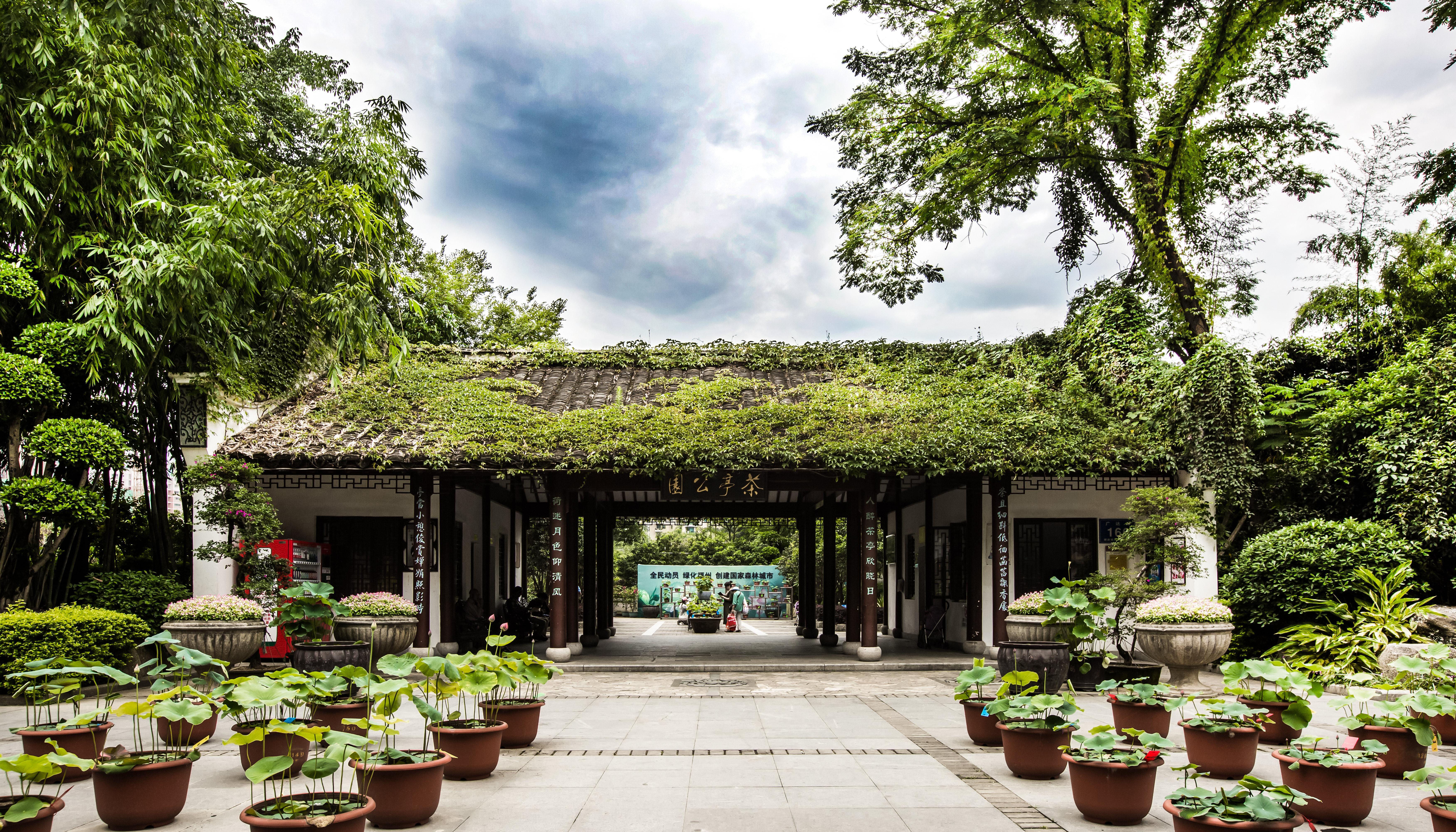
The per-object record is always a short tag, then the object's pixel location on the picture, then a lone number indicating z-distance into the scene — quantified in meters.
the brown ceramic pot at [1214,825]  3.36
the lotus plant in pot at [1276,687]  4.79
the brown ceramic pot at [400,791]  4.17
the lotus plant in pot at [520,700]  5.60
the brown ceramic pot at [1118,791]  4.29
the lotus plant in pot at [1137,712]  5.78
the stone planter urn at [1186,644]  8.74
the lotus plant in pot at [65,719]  4.68
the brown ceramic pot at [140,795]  4.21
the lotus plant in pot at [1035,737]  5.12
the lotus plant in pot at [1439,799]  3.36
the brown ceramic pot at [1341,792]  4.25
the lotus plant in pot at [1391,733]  5.00
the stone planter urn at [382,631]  9.05
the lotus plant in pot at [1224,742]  5.09
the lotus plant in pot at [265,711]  4.06
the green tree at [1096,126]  13.34
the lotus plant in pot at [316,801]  3.35
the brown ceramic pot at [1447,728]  6.14
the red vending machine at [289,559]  10.62
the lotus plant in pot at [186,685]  4.54
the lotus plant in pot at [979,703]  5.56
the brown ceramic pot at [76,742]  4.89
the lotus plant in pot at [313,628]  7.19
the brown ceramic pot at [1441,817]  3.34
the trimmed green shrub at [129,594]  9.66
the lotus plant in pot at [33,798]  3.33
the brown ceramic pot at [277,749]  5.13
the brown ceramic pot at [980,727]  6.14
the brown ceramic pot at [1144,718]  5.86
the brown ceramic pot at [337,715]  5.87
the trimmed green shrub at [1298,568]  9.55
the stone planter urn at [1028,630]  9.02
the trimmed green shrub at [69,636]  8.50
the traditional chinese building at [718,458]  10.77
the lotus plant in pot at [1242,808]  3.37
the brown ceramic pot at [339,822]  3.29
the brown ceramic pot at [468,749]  5.21
